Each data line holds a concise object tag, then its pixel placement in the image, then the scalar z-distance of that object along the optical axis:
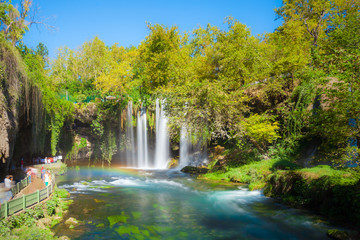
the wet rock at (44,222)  10.36
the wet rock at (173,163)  30.09
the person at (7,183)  14.70
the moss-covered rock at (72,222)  11.27
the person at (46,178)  15.22
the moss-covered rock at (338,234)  9.71
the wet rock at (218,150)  28.55
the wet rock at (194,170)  25.51
